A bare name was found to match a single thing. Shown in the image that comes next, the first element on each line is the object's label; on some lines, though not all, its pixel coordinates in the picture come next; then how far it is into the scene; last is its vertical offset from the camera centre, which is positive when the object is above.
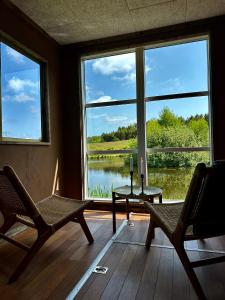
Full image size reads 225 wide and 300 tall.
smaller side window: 2.41 +0.59
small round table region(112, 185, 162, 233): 2.19 -0.49
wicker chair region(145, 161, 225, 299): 1.29 -0.43
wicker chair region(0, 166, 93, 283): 1.56 -0.55
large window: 2.96 +0.42
